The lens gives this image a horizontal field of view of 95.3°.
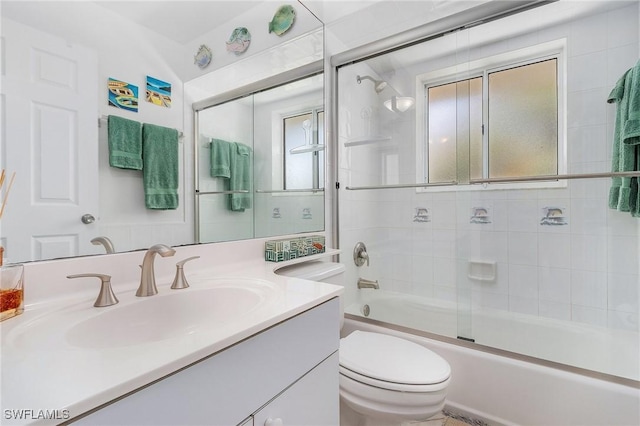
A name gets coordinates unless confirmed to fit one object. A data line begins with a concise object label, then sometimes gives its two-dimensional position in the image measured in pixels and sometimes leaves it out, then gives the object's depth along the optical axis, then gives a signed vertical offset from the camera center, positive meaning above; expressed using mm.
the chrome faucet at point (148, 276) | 787 -178
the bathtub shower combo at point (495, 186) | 1634 +151
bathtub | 1149 -730
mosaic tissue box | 1271 -177
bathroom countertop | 348 -227
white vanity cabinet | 442 -335
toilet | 999 -599
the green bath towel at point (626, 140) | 1395 +337
